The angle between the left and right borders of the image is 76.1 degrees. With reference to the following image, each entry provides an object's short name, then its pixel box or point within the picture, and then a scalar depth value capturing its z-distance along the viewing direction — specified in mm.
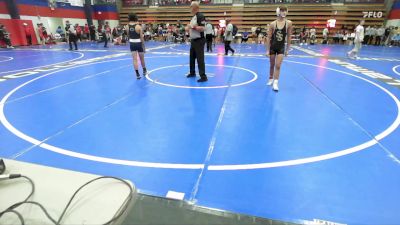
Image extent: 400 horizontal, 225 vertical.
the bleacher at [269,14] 22719
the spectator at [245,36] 22291
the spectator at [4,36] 16750
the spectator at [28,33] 18859
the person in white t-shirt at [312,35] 21203
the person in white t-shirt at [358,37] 11286
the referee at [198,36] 6945
